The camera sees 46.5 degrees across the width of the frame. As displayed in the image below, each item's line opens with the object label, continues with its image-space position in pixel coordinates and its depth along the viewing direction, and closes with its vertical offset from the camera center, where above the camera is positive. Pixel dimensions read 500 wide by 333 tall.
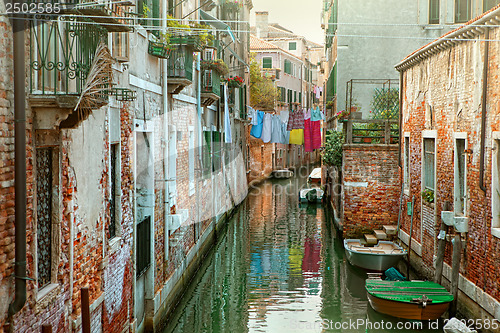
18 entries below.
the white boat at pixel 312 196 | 25.06 -2.46
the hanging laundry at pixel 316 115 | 24.98 +1.03
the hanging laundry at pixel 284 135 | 26.91 +0.18
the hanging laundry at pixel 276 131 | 26.55 +0.36
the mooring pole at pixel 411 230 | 12.24 -1.99
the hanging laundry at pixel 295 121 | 25.52 +0.78
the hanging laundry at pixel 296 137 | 26.61 +0.08
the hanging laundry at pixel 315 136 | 24.93 +0.12
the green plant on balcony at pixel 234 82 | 19.59 +1.93
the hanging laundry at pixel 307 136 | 25.16 +0.12
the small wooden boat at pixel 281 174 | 36.88 -2.23
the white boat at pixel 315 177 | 32.28 -2.14
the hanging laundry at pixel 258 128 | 26.11 +0.48
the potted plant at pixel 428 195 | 11.23 -1.11
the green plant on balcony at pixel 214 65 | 14.41 +1.85
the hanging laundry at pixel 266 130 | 26.06 +0.40
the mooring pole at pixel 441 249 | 9.73 -1.87
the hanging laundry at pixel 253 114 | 26.31 +1.13
